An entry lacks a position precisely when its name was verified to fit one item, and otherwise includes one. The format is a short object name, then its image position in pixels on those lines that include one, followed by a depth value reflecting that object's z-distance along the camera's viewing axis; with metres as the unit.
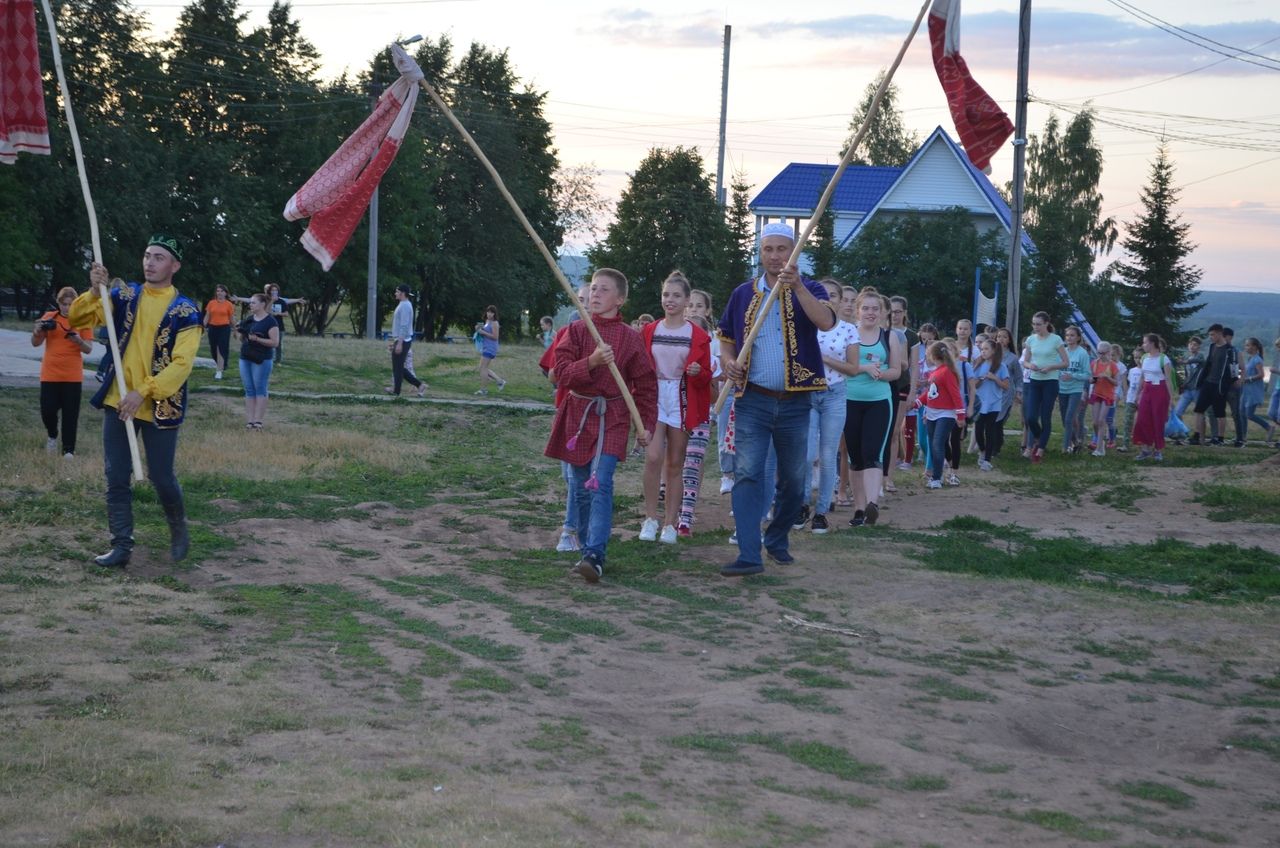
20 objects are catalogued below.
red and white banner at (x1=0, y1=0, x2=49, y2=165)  9.44
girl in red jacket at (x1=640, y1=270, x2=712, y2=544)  9.98
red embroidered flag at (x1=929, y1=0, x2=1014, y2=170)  8.90
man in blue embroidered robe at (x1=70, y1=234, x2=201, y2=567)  7.99
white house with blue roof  54.91
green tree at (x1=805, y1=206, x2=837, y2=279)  43.40
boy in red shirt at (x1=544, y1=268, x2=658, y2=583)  8.45
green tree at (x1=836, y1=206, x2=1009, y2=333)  39.94
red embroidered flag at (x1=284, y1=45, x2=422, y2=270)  8.71
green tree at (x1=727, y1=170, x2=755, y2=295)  54.03
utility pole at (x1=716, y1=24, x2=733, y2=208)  47.41
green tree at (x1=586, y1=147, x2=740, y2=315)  63.72
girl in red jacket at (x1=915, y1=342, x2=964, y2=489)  14.14
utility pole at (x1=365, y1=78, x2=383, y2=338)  41.47
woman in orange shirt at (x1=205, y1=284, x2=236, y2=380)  24.30
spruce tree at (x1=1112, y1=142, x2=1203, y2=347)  43.03
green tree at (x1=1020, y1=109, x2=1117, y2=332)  64.12
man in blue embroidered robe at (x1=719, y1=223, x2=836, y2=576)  8.52
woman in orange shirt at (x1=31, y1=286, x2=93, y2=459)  12.91
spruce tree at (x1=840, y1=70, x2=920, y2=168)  72.56
